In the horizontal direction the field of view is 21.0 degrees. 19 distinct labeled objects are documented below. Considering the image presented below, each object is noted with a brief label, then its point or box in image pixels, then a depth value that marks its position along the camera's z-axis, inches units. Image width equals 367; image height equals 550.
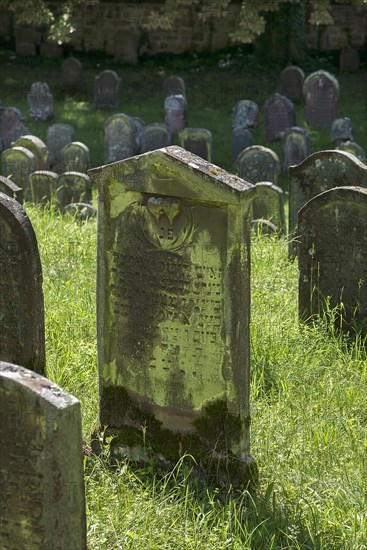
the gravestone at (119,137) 606.9
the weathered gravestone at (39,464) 143.9
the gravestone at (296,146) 575.5
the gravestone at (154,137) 607.8
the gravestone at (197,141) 576.4
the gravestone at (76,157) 541.0
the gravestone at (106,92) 772.6
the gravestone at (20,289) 221.8
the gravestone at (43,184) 451.8
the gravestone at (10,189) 354.9
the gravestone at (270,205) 414.9
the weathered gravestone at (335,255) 276.1
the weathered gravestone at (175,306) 196.9
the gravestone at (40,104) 719.1
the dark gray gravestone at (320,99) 693.3
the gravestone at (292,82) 792.3
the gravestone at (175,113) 691.4
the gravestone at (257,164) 493.4
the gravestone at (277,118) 673.0
